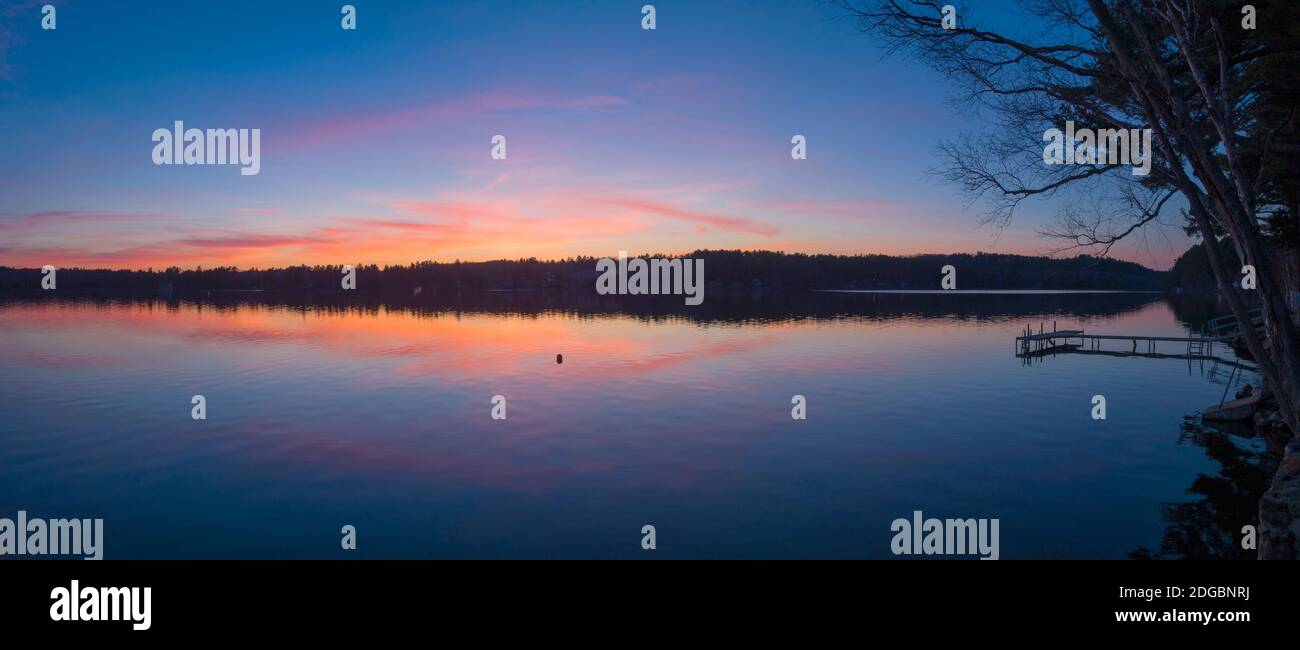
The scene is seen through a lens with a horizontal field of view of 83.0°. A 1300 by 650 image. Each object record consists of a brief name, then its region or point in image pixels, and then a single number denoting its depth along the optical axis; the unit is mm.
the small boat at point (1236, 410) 28359
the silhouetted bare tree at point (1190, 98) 10617
